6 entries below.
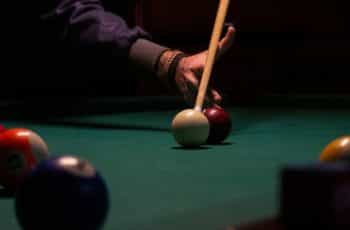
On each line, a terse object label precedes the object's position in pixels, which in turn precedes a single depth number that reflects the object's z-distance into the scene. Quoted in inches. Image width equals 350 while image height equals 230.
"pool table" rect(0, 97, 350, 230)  49.0
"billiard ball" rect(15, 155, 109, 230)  45.0
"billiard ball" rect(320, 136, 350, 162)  52.3
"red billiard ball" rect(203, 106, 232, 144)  69.2
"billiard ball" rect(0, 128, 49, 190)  53.7
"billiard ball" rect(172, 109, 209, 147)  66.8
